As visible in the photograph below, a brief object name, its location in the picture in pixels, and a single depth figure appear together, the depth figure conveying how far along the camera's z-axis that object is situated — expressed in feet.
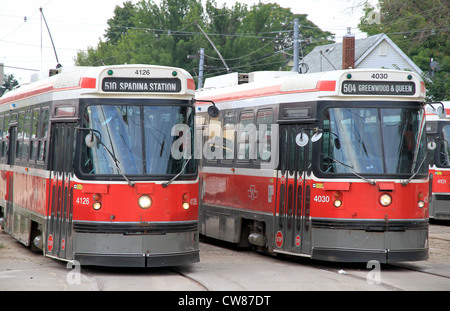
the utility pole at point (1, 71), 116.98
